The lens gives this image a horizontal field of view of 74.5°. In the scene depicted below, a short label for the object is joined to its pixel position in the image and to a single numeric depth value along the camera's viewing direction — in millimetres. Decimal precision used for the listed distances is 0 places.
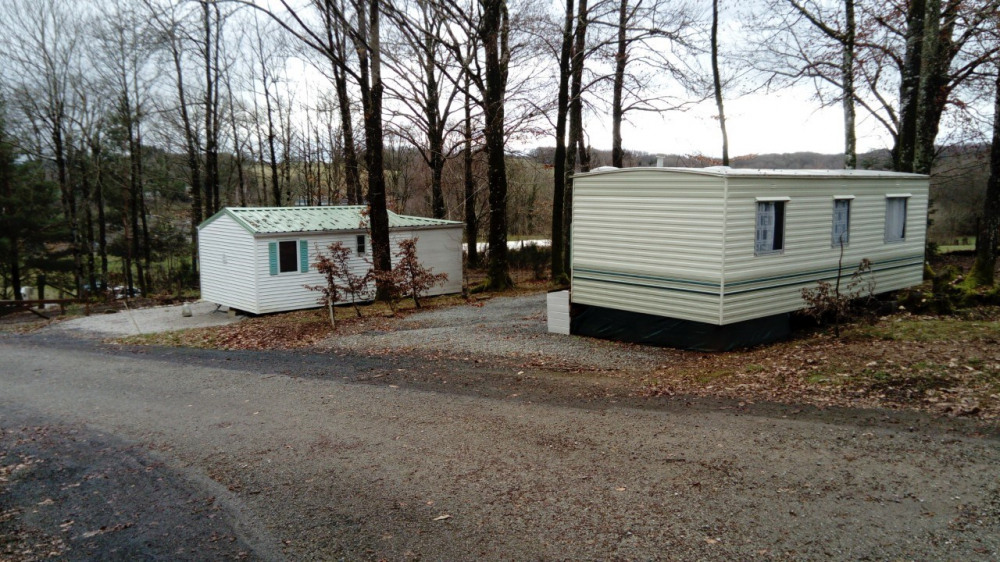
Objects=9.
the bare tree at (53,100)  26328
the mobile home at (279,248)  16562
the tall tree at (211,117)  27234
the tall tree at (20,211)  25656
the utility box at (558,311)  11188
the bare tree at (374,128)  15766
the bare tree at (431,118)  23156
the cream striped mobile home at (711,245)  9109
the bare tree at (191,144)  27812
